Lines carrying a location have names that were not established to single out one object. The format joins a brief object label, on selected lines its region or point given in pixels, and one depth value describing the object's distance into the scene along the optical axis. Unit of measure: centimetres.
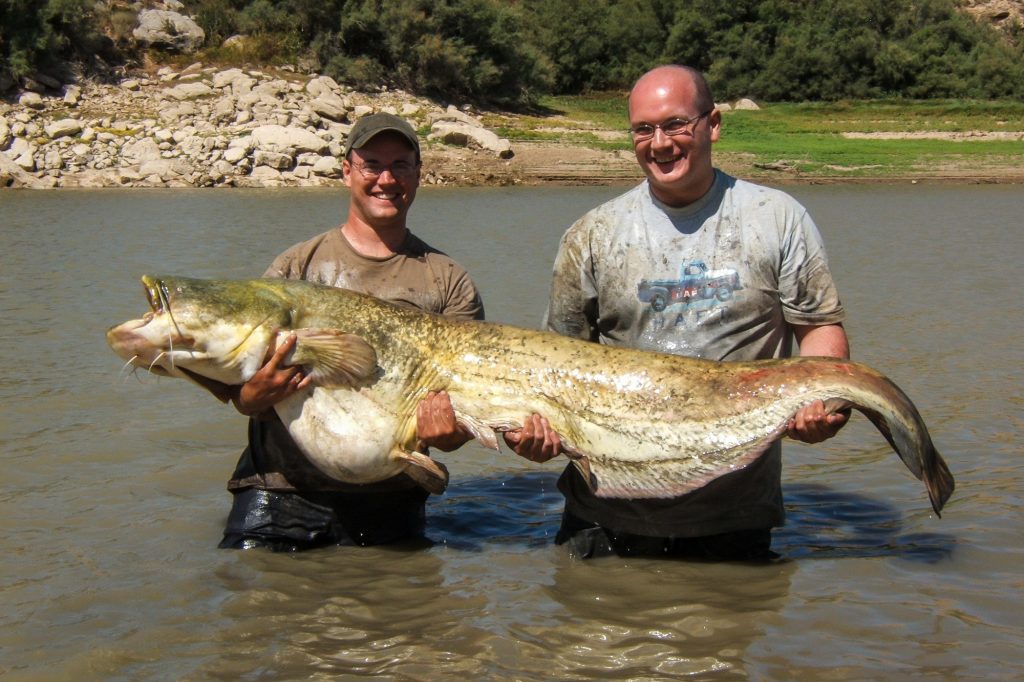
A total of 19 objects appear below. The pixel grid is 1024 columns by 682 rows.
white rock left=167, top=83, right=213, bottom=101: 2753
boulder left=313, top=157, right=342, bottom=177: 2375
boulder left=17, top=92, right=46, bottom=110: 2612
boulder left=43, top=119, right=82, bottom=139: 2446
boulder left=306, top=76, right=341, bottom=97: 2889
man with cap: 408
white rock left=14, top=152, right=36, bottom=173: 2270
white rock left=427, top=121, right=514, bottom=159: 2606
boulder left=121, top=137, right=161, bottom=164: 2364
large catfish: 358
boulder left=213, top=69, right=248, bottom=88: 2853
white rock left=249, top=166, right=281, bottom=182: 2347
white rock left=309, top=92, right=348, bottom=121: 2678
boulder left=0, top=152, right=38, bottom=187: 2231
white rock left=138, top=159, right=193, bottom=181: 2317
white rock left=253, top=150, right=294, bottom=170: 2383
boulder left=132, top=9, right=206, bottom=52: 3089
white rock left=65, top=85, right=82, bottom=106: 2692
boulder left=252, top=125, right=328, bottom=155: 2430
